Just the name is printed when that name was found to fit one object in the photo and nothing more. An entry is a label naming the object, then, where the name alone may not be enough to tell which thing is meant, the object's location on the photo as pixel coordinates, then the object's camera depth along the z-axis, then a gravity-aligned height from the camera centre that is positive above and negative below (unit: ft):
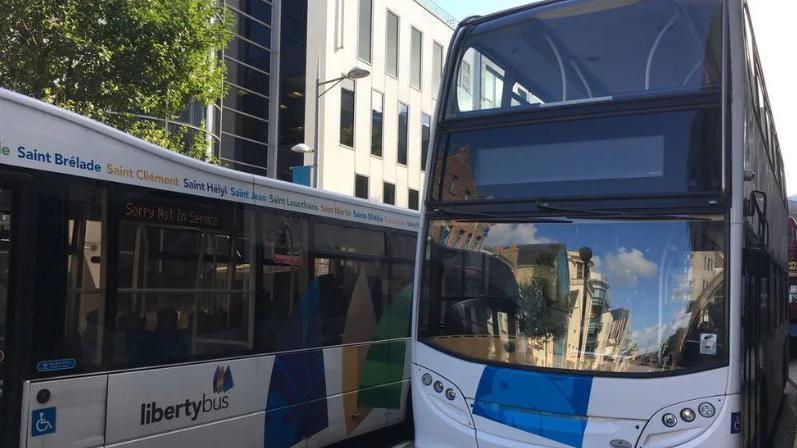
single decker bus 12.60 -1.06
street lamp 57.57 +16.74
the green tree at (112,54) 26.55 +8.48
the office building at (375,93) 77.61 +22.28
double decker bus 13.04 +0.66
